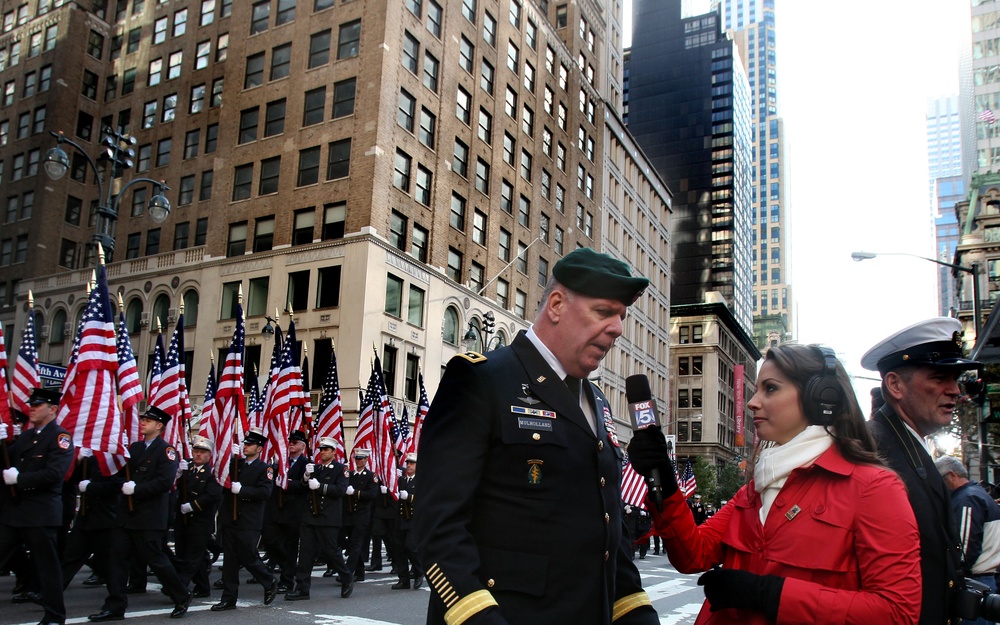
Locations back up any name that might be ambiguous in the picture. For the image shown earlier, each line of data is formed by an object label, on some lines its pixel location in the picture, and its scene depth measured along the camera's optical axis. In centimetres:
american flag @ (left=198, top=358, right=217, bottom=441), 1716
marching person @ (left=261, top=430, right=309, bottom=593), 1475
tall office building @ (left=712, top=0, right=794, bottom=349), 19300
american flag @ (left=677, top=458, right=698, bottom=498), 3158
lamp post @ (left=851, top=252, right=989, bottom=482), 2240
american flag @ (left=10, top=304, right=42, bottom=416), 1409
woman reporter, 302
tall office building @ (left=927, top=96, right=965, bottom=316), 16338
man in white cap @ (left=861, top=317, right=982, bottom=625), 379
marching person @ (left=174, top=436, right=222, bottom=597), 1205
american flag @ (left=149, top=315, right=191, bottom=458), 1591
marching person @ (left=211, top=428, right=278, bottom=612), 1149
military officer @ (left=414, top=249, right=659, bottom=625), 307
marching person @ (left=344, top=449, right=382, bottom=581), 1628
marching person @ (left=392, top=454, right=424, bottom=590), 1491
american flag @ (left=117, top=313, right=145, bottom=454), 1427
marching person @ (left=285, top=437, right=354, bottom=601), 1291
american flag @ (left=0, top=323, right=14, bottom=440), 1098
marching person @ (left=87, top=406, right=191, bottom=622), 992
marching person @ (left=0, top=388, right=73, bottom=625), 853
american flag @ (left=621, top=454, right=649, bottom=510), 2371
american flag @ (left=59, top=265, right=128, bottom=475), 1153
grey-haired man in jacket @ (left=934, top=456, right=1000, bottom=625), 455
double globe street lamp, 1842
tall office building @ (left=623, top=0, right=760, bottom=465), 11094
